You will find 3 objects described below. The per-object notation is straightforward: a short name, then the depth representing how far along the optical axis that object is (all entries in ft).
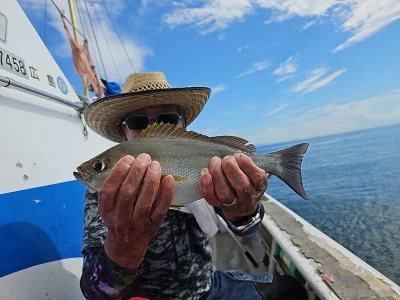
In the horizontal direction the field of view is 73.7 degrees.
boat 1.65
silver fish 1.38
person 1.22
